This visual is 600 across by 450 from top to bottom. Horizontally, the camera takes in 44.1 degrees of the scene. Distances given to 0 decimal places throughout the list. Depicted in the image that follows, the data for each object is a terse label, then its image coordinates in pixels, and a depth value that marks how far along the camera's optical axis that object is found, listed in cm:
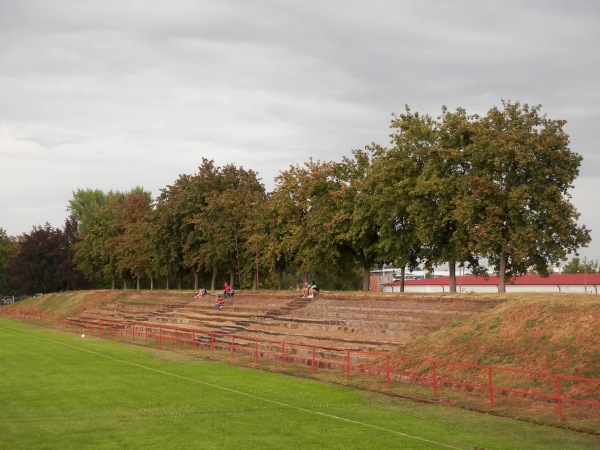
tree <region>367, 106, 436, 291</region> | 4581
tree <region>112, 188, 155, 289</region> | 8556
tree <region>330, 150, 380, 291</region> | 5062
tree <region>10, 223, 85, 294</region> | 10288
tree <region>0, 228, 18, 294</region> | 12116
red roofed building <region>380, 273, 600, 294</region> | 7162
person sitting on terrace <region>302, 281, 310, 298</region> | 5104
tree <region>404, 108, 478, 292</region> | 4291
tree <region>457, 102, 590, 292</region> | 3934
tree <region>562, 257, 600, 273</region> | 10762
